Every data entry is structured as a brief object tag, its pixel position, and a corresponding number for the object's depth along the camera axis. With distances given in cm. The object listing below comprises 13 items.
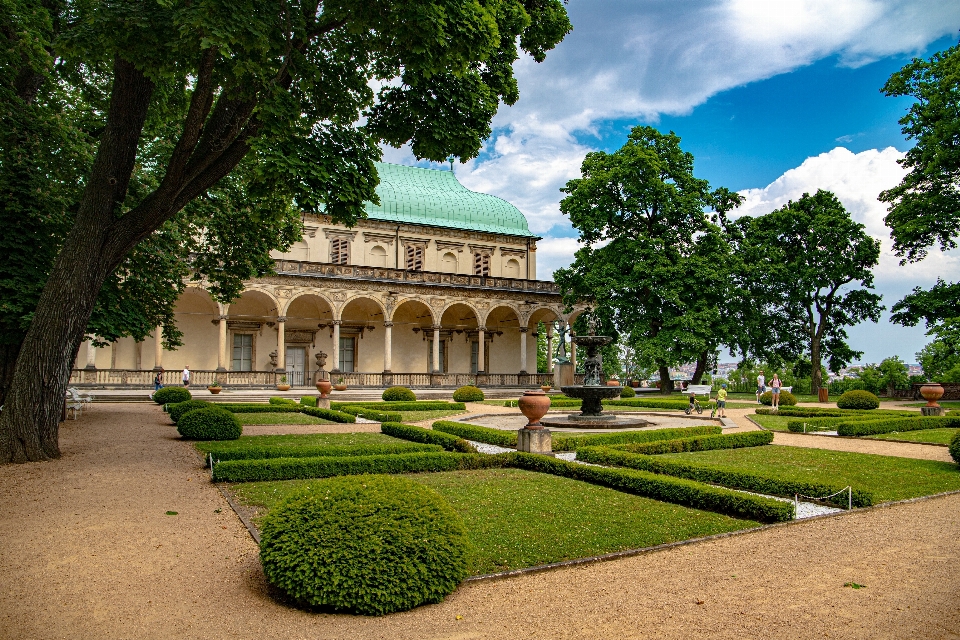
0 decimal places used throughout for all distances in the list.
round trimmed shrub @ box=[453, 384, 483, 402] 3042
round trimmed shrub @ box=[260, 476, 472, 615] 467
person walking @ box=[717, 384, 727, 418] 2083
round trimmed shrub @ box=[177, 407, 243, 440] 1442
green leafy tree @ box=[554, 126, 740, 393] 3142
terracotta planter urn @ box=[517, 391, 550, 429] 1195
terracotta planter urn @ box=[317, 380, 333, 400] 2514
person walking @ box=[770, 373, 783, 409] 2433
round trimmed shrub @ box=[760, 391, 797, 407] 2730
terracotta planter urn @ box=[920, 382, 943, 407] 2097
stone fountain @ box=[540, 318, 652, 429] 1822
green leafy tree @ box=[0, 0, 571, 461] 923
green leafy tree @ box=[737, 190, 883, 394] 3619
